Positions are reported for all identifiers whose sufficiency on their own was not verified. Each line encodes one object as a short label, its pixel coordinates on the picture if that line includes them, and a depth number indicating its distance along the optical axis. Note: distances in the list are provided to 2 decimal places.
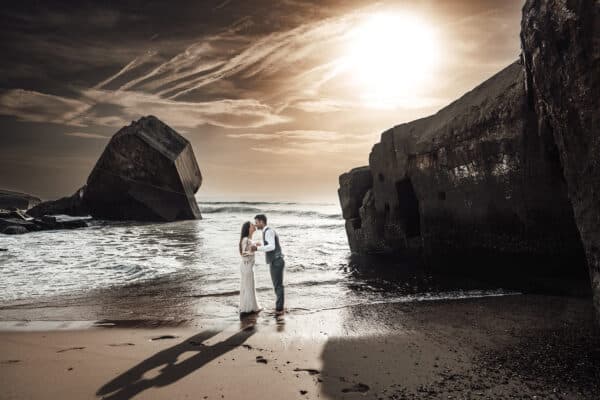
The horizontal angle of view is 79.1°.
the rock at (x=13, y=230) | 16.69
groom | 5.77
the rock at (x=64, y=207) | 27.19
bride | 5.62
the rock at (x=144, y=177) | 21.11
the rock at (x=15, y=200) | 39.80
